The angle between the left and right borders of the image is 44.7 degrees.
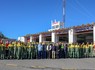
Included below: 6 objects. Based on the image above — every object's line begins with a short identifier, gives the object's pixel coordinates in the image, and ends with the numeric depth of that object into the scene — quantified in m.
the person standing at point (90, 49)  12.80
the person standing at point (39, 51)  10.94
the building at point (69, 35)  20.60
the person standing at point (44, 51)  11.09
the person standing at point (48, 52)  11.23
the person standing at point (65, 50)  11.86
